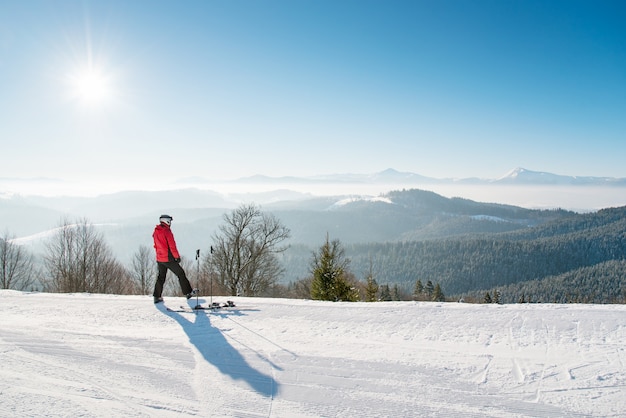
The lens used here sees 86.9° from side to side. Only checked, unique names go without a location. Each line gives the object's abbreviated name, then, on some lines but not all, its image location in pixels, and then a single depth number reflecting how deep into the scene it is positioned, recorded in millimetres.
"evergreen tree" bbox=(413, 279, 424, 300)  76188
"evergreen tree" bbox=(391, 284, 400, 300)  64900
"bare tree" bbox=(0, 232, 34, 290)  28203
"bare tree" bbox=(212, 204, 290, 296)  22938
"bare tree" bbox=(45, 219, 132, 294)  24969
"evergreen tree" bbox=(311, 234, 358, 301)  20703
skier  8219
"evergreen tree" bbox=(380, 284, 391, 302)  59647
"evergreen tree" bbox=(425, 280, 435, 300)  80588
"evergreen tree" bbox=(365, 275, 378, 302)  24766
